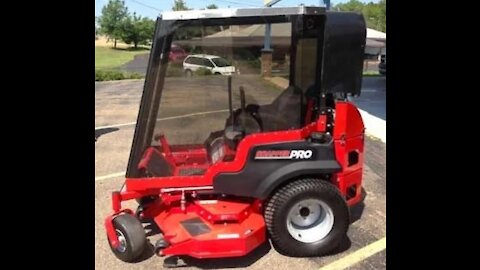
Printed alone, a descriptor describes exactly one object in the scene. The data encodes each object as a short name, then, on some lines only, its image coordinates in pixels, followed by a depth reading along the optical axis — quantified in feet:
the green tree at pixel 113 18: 192.92
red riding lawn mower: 11.84
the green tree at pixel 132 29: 183.21
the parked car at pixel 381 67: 83.46
